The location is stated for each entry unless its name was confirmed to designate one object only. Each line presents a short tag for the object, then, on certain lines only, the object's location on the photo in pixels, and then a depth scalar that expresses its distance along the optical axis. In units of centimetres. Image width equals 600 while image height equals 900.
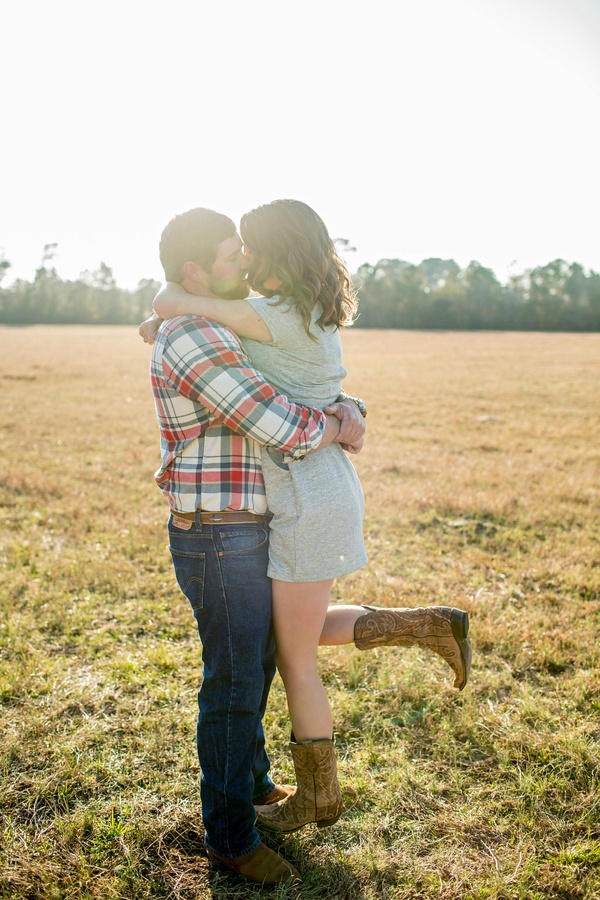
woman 221
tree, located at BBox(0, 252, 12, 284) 8019
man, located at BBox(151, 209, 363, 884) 212
